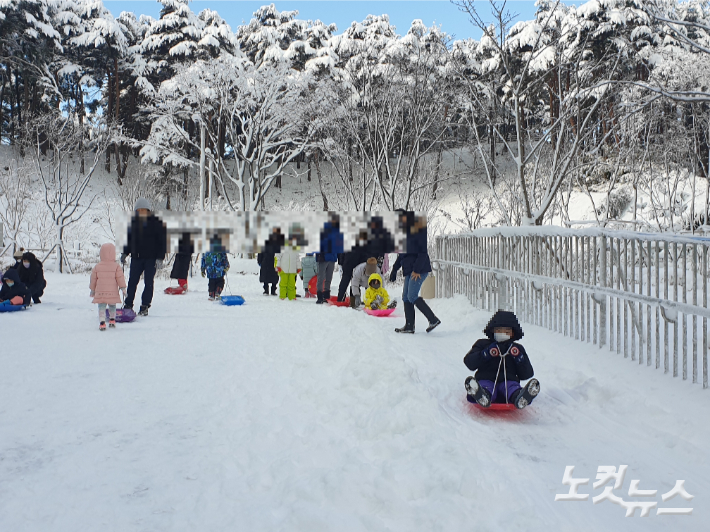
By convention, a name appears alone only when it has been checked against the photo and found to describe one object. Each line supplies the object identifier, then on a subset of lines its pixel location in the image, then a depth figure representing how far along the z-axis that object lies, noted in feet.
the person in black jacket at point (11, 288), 31.60
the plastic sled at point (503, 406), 13.58
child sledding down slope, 14.05
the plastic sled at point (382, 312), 32.73
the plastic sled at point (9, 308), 31.24
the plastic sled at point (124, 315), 27.55
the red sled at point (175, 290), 43.65
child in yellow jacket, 33.53
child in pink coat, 25.04
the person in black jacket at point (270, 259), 40.81
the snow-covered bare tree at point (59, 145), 65.62
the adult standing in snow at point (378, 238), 31.95
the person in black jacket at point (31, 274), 34.50
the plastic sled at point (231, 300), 36.76
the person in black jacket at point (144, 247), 30.35
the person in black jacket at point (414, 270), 25.29
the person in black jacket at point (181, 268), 43.26
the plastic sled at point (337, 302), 37.42
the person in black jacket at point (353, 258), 35.91
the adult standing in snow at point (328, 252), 37.83
